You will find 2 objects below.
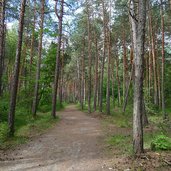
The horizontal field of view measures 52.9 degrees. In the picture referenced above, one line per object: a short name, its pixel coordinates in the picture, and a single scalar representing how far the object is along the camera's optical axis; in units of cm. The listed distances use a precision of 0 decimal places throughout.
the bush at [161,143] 529
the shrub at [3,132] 689
